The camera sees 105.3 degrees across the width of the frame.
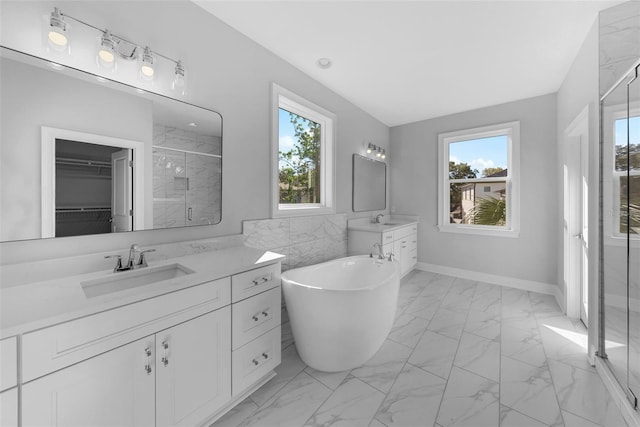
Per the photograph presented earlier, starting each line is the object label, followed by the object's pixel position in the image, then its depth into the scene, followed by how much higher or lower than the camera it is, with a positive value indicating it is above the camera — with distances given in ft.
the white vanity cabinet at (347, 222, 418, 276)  10.04 -1.19
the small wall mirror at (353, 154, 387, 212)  11.36 +1.50
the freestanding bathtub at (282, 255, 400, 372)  5.33 -2.45
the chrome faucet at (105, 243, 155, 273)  4.22 -0.85
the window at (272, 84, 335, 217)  7.63 +2.16
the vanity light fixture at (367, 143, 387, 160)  12.30 +3.31
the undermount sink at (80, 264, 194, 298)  3.83 -1.13
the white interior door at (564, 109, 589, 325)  7.89 -0.31
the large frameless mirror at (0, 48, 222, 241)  3.50 +1.01
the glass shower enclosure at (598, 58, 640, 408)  4.72 -0.40
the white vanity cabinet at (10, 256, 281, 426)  2.68 -2.03
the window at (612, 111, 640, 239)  4.73 +0.77
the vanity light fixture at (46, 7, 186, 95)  3.78 +2.93
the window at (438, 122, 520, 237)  11.28 +1.65
